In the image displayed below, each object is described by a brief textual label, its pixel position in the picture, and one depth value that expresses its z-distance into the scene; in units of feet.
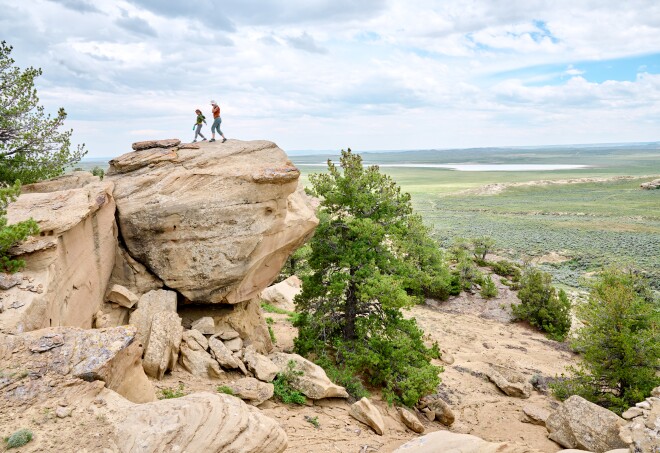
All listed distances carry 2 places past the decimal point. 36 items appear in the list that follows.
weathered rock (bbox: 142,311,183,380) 43.98
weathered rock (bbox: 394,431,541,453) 31.30
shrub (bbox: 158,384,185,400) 40.27
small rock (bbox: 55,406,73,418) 27.63
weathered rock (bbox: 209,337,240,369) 48.70
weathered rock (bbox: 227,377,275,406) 43.88
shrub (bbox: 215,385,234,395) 43.15
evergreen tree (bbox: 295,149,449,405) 57.11
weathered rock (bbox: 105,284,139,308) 49.65
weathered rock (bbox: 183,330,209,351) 49.26
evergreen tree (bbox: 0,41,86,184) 60.53
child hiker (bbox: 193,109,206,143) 64.59
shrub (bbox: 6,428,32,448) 25.20
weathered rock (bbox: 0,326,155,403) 30.68
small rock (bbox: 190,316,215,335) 53.36
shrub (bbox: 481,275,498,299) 127.24
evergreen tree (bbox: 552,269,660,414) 59.11
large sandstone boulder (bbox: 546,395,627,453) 49.29
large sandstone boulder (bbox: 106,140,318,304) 51.93
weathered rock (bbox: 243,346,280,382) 48.75
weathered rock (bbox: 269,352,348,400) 48.57
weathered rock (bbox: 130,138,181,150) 60.34
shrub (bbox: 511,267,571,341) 104.78
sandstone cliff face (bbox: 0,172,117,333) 37.22
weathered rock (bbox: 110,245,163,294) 52.75
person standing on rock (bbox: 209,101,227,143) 63.52
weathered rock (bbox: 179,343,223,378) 46.85
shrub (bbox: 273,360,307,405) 47.39
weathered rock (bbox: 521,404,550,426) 61.41
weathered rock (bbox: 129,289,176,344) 47.98
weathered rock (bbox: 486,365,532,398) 72.28
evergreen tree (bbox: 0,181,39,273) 37.22
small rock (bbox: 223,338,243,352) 52.97
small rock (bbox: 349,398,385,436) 46.21
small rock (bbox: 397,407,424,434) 51.62
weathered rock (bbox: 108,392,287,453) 26.55
